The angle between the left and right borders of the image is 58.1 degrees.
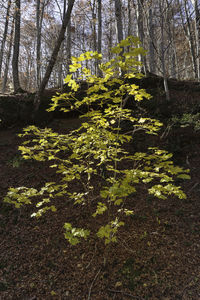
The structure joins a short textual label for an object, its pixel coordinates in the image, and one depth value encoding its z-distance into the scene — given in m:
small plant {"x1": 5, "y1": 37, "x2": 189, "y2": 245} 1.62
